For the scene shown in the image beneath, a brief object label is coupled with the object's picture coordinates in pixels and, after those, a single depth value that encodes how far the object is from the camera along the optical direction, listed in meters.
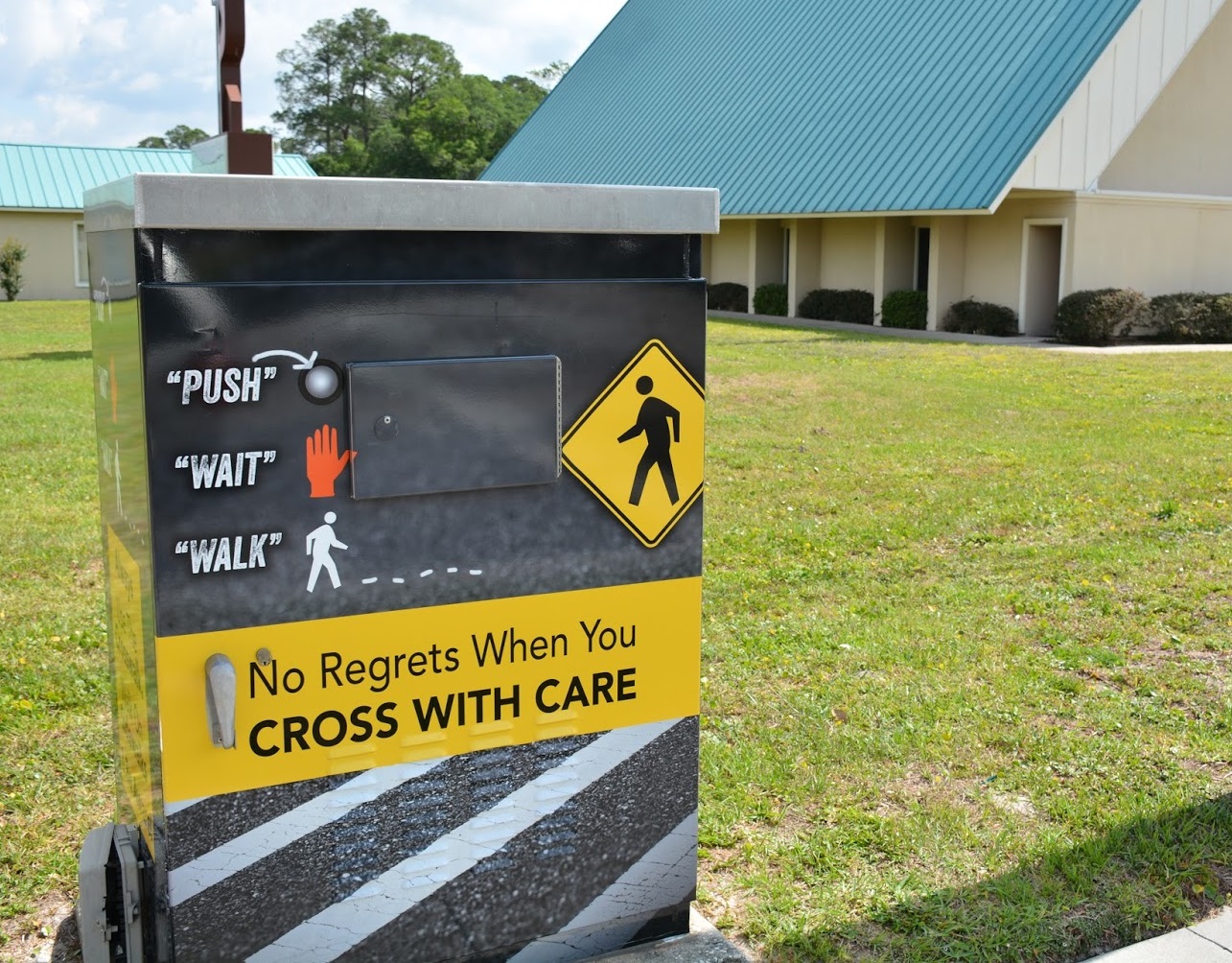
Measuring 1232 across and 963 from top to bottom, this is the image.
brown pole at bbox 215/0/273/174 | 4.42
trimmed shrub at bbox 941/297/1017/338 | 24.05
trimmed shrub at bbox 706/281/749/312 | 31.44
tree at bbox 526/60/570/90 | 100.62
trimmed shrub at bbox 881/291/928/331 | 25.77
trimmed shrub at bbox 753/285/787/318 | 29.89
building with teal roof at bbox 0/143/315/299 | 39.38
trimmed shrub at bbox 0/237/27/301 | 36.91
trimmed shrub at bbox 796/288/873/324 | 27.33
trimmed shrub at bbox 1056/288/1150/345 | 22.39
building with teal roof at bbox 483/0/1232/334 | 22.88
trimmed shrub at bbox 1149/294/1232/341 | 23.41
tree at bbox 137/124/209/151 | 92.12
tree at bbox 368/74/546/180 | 72.88
